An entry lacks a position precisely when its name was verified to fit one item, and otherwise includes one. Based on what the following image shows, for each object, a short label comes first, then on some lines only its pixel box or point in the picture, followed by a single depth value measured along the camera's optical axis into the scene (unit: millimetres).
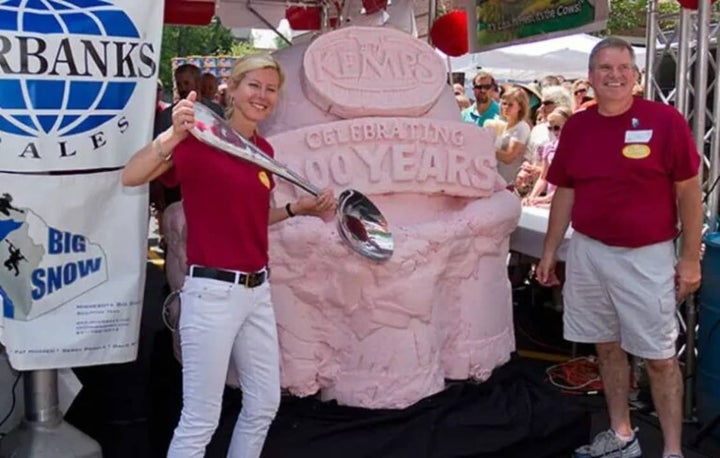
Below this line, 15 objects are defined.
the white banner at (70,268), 3150
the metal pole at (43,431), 3320
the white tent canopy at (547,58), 11789
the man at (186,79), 7289
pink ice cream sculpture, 3891
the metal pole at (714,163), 4465
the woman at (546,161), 6583
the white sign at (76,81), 3039
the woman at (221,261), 2832
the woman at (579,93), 7965
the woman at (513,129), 6875
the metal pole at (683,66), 4477
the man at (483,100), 8008
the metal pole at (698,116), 4309
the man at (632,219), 3537
